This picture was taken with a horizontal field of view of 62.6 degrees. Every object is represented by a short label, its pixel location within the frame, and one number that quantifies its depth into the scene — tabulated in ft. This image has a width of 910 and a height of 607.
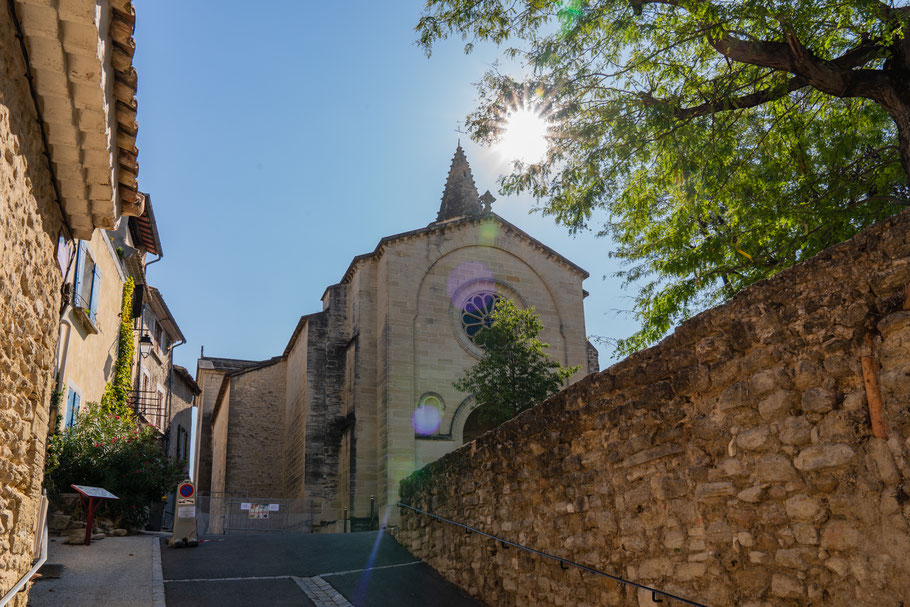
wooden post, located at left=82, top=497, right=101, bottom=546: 37.86
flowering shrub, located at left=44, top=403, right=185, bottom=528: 43.14
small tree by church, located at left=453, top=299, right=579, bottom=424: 57.26
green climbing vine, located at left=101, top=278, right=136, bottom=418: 56.86
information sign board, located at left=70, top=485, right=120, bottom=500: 36.63
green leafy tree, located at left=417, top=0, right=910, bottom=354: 27.58
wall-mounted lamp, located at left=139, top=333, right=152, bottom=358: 65.73
